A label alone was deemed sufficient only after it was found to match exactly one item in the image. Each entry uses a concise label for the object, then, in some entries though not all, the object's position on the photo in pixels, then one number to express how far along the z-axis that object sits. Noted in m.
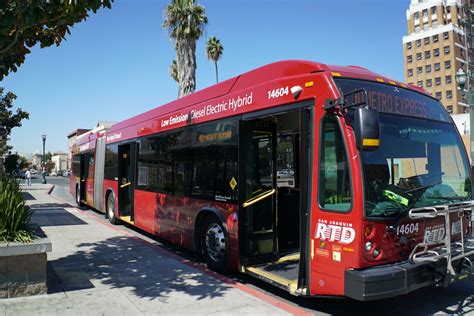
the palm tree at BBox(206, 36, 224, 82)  33.62
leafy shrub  5.73
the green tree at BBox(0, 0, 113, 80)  4.86
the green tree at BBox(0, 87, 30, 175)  17.36
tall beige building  91.12
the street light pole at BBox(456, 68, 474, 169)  14.03
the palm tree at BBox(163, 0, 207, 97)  21.41
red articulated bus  4.49
